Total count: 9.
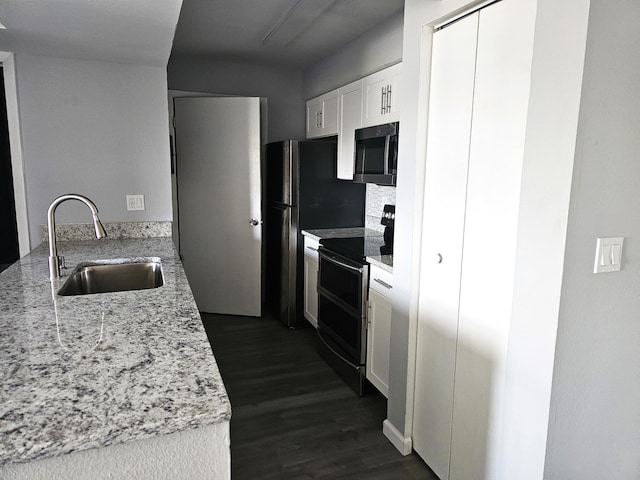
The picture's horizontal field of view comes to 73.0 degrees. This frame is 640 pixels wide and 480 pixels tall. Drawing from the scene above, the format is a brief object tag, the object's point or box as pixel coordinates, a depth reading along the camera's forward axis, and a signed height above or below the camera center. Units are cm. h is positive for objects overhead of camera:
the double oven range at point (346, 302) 257 -78
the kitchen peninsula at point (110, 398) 75 -43
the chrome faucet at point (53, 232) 162 -22
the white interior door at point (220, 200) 374 -21
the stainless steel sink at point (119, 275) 203 -48
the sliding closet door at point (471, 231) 146 -19
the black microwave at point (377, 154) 254 +16
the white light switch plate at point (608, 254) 132 -22
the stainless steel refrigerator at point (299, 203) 348 -21
